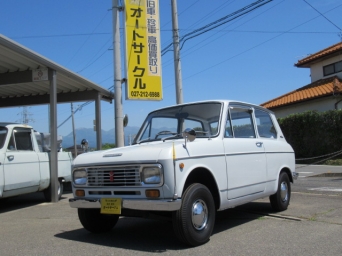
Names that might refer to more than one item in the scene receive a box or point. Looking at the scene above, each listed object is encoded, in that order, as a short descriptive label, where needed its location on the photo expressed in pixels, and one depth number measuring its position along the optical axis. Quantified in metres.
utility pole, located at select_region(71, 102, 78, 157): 48.28
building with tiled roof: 23.34
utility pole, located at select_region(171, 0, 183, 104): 15.64
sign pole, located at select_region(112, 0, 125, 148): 11.28
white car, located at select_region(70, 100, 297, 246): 4.76
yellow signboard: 12.20
